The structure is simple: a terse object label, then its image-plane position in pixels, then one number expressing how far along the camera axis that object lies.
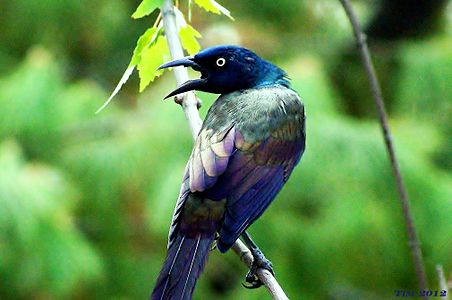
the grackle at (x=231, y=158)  5.54
